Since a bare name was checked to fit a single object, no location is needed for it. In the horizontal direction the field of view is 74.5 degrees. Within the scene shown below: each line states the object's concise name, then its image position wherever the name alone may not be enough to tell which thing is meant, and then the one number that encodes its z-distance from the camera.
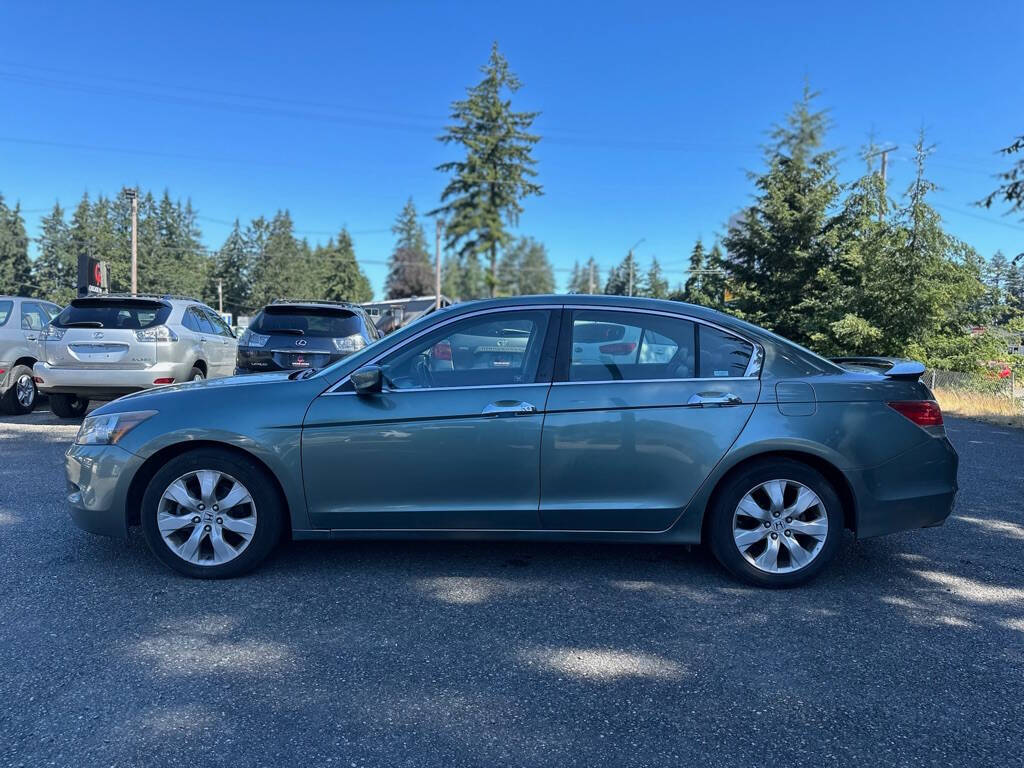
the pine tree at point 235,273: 78.19
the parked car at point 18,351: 9.46
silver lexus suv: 8.25
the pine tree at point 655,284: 75.62
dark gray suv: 8.48
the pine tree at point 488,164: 44.38
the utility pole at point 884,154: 21.20
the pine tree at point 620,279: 82.74
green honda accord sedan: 3.66
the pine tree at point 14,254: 64.75
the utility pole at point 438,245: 46.72
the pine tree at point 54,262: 67.88
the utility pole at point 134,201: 29.33
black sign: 14.80
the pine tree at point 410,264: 88.69
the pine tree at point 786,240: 20.06
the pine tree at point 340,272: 89.06
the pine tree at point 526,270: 106.87
